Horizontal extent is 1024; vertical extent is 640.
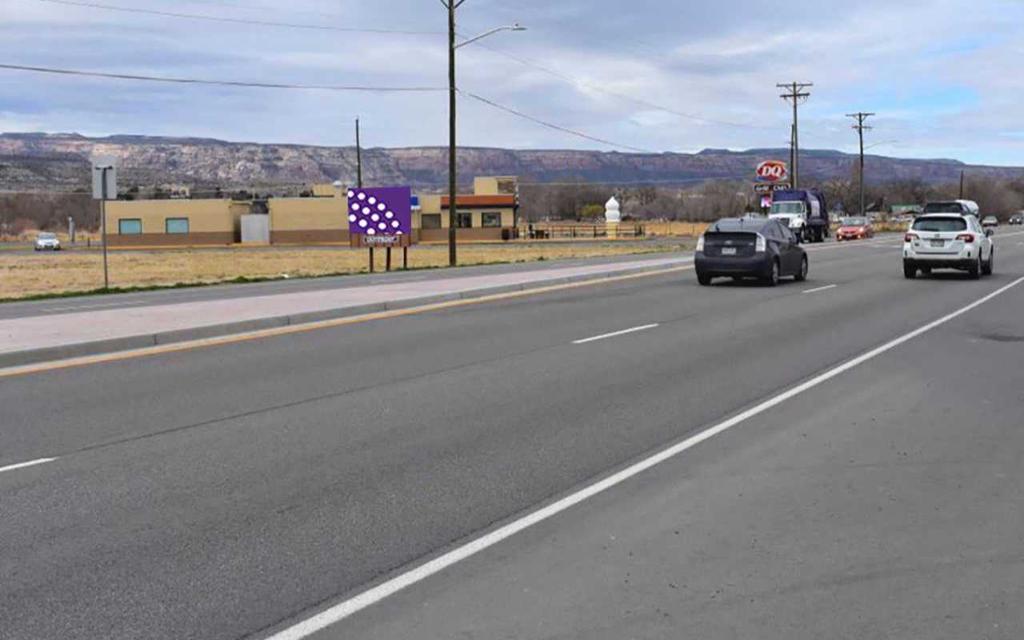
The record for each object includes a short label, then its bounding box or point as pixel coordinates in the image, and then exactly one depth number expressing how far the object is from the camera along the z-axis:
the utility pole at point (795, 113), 79.06
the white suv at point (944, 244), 27.27
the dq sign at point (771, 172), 89.75
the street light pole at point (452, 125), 39.94
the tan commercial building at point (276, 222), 96.12
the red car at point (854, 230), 65.00
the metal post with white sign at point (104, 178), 26.05
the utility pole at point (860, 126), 102.31
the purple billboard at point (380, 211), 37.03
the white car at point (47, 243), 87.56
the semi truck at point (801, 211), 57.56
